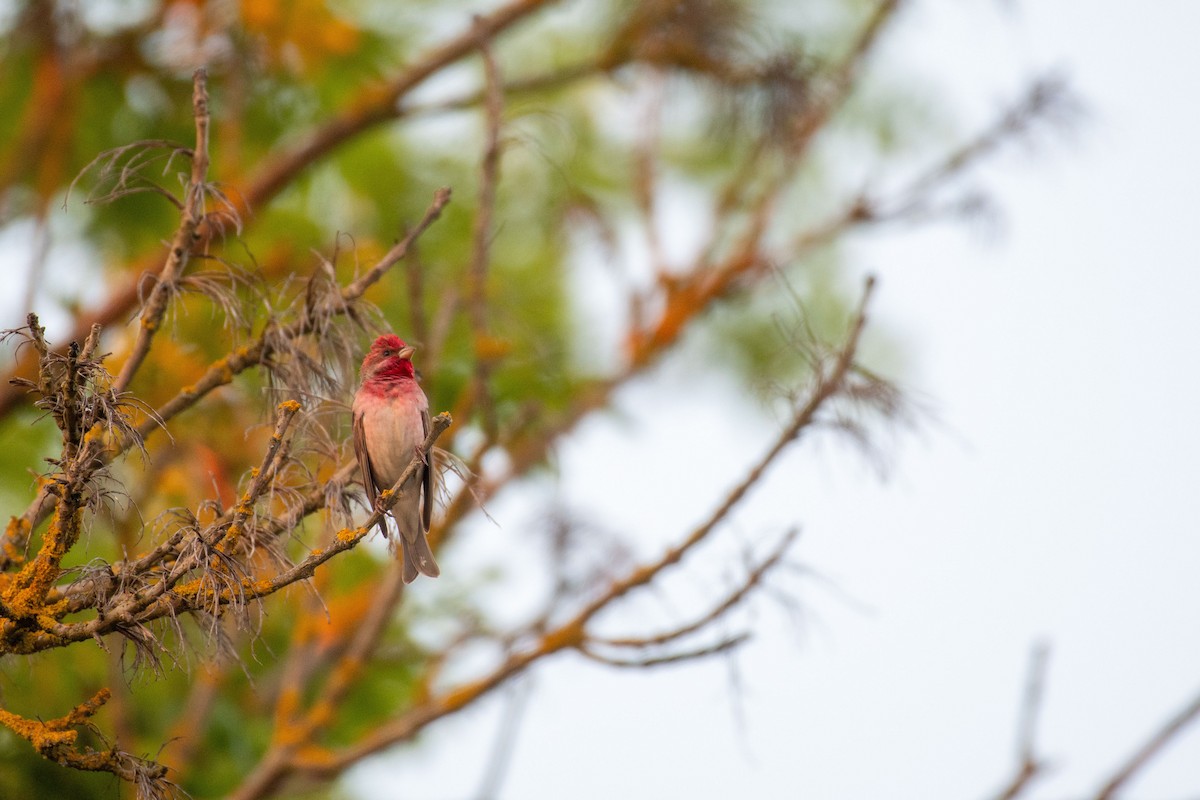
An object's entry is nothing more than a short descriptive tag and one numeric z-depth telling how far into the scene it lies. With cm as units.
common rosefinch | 798
